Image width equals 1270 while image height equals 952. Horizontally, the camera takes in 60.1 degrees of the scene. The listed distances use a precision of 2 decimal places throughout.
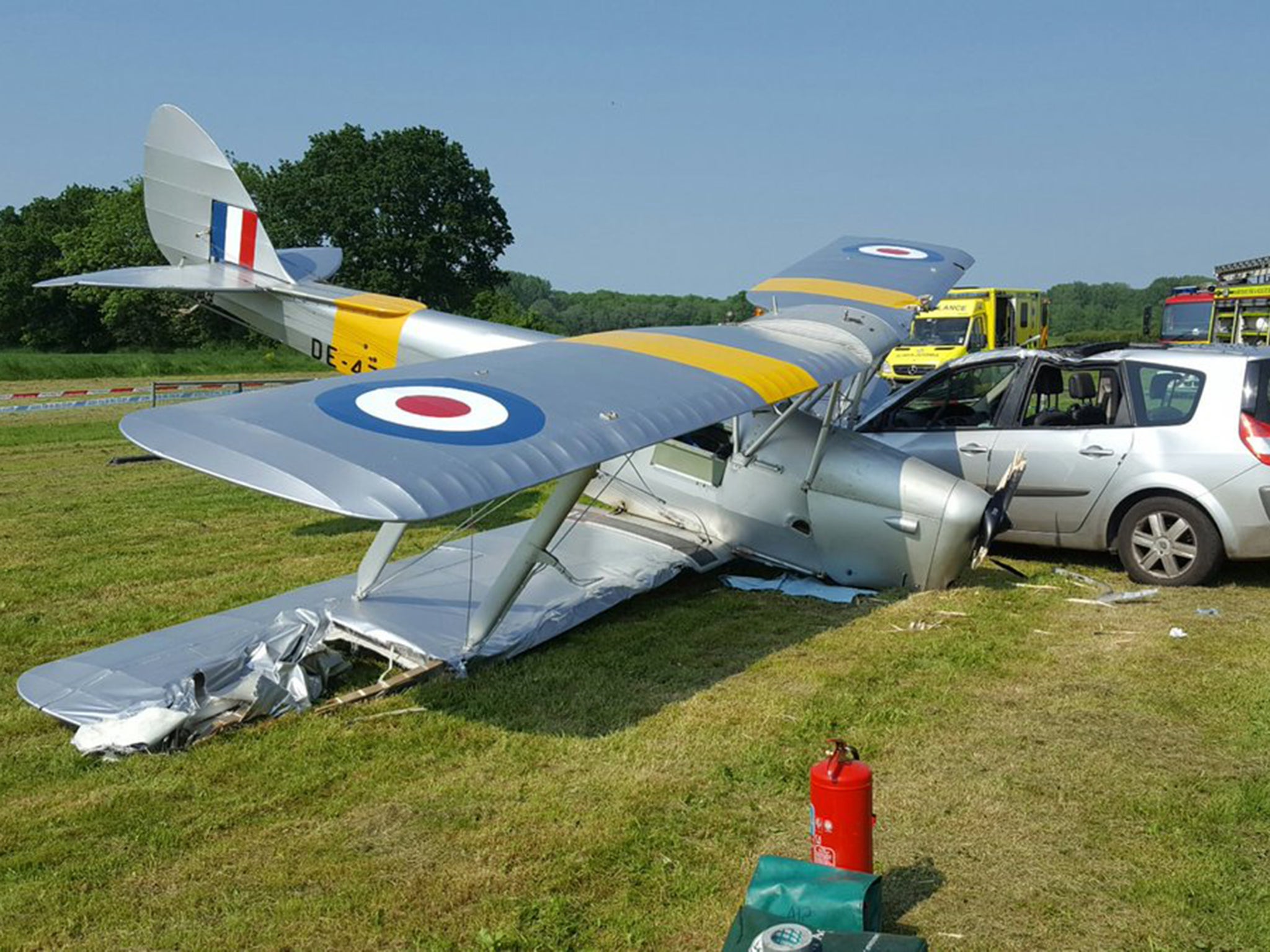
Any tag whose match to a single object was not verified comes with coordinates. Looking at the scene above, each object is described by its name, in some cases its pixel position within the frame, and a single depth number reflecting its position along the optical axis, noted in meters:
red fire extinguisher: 3.33
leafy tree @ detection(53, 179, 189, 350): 59.19
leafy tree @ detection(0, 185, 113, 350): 63.62
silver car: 7.02
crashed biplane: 4.17
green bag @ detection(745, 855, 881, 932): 3.01
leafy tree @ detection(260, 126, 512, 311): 57.22
